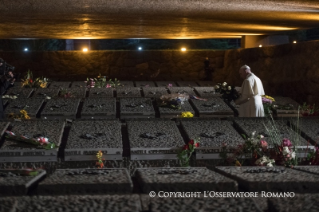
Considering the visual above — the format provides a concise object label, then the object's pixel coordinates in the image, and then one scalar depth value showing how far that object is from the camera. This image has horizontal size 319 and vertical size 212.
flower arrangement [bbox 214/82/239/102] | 7.95
